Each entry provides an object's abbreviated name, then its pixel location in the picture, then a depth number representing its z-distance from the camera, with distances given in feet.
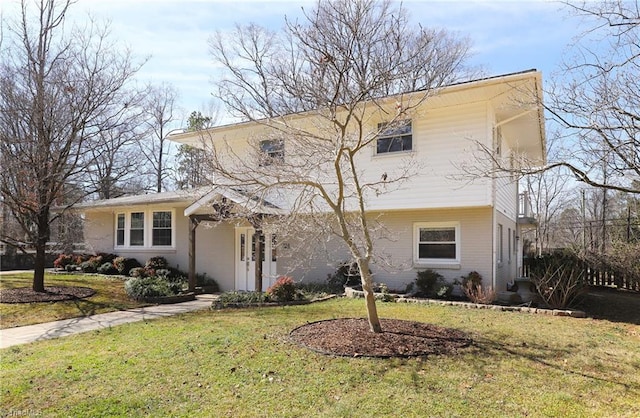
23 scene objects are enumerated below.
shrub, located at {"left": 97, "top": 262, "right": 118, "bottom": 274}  57.62
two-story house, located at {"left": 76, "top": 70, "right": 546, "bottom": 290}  36.65
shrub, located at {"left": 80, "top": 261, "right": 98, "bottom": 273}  58.95
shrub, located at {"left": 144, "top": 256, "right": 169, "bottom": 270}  53.38
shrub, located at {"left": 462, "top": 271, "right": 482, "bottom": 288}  39.91
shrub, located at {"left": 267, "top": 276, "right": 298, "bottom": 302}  38.55
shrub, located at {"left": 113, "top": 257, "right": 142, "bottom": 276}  56.49
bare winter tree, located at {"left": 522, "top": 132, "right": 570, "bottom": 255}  101.16
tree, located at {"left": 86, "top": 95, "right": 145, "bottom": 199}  43.47
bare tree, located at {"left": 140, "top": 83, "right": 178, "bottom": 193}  98.84
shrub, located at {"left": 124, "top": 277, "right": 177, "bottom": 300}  41.45
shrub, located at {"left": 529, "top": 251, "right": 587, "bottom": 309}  35.32
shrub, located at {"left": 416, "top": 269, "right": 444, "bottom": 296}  41.75
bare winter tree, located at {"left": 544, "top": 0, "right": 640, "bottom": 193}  24.98
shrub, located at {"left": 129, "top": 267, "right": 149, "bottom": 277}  51.93
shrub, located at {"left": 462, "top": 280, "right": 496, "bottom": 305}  36.86
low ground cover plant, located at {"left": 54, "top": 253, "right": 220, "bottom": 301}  42.14
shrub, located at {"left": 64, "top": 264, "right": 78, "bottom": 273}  61.05
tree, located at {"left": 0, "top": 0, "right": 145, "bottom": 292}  38.34
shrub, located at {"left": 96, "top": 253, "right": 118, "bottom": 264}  60.02
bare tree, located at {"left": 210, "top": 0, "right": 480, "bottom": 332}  24.29
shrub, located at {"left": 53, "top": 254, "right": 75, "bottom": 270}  62.95
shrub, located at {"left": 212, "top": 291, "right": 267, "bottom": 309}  37.52
